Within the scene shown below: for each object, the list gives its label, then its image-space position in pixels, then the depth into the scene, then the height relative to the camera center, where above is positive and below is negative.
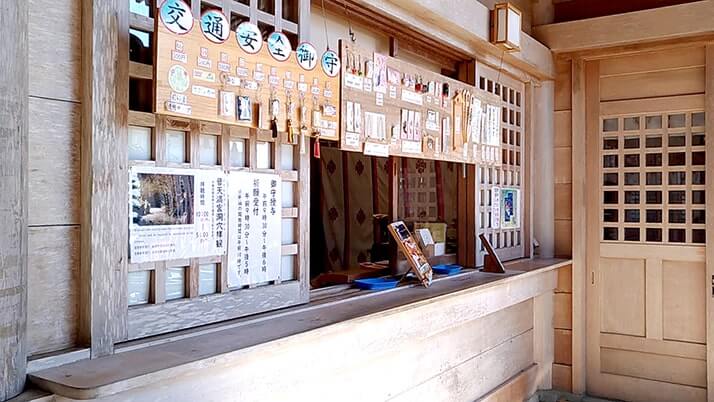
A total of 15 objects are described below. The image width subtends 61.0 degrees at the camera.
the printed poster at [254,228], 1.94 -0.09
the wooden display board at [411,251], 2.83 -0.23
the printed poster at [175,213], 1.65 -0.03
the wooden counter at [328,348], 1.45 -0.47
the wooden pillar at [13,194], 1.30 +0.02
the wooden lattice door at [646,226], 3.94 -0.15
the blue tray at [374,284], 2.68 -0.37
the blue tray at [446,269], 3.23 -0.36
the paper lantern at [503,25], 3.32 +0.98
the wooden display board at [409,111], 2.43 +0.43
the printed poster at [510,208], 3.82 -0.04
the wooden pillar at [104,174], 1.50 +0.07
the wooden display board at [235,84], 1.65 +0.37
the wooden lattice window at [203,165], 1.68 +0.12
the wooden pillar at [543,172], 4.23 +0.22
